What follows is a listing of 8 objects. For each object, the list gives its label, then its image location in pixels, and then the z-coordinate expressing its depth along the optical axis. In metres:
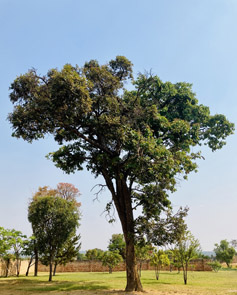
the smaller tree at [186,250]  16.64
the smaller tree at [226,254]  42.97
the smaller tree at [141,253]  19.14
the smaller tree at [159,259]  20.13
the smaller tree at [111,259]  28.67
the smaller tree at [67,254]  24.28
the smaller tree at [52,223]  20.20
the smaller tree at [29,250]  22.86
